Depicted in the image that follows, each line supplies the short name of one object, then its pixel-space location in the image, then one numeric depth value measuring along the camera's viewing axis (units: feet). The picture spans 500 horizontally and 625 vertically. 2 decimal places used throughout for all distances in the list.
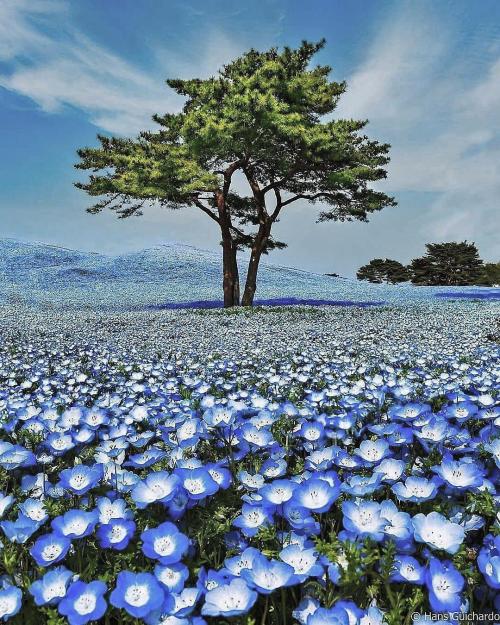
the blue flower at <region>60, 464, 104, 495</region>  1.11
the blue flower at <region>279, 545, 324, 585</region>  0.93
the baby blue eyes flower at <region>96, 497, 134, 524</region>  1.09
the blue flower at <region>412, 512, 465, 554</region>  0.91
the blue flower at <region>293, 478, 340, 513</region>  0.98
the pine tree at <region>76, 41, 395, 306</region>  38.15
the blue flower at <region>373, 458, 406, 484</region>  1.15
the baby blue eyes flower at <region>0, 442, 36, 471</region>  1.29
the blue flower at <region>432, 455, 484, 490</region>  1.08
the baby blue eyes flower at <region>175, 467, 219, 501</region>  1.05
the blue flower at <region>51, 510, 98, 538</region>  0.95
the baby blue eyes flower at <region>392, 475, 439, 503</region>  1.05
